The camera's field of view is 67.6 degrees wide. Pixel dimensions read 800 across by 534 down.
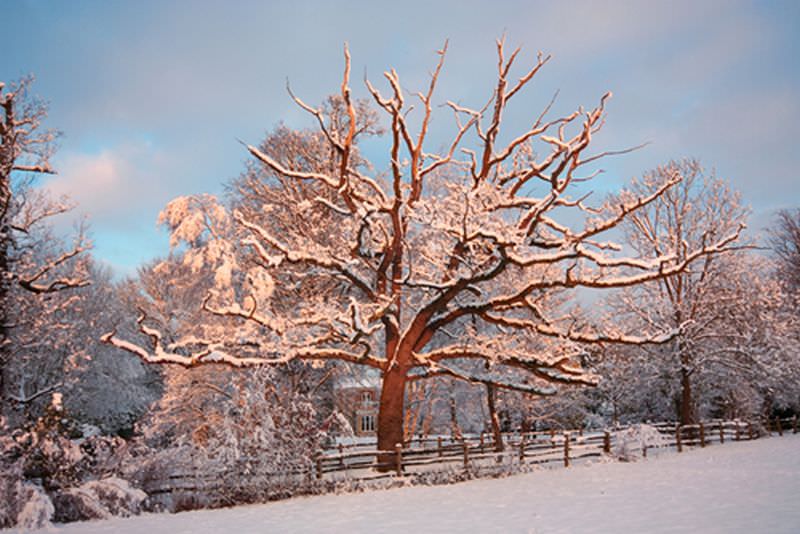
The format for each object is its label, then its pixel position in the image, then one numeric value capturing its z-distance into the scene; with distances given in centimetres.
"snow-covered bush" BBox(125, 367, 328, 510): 1426
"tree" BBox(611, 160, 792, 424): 2716
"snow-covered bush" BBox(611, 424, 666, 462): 2178
